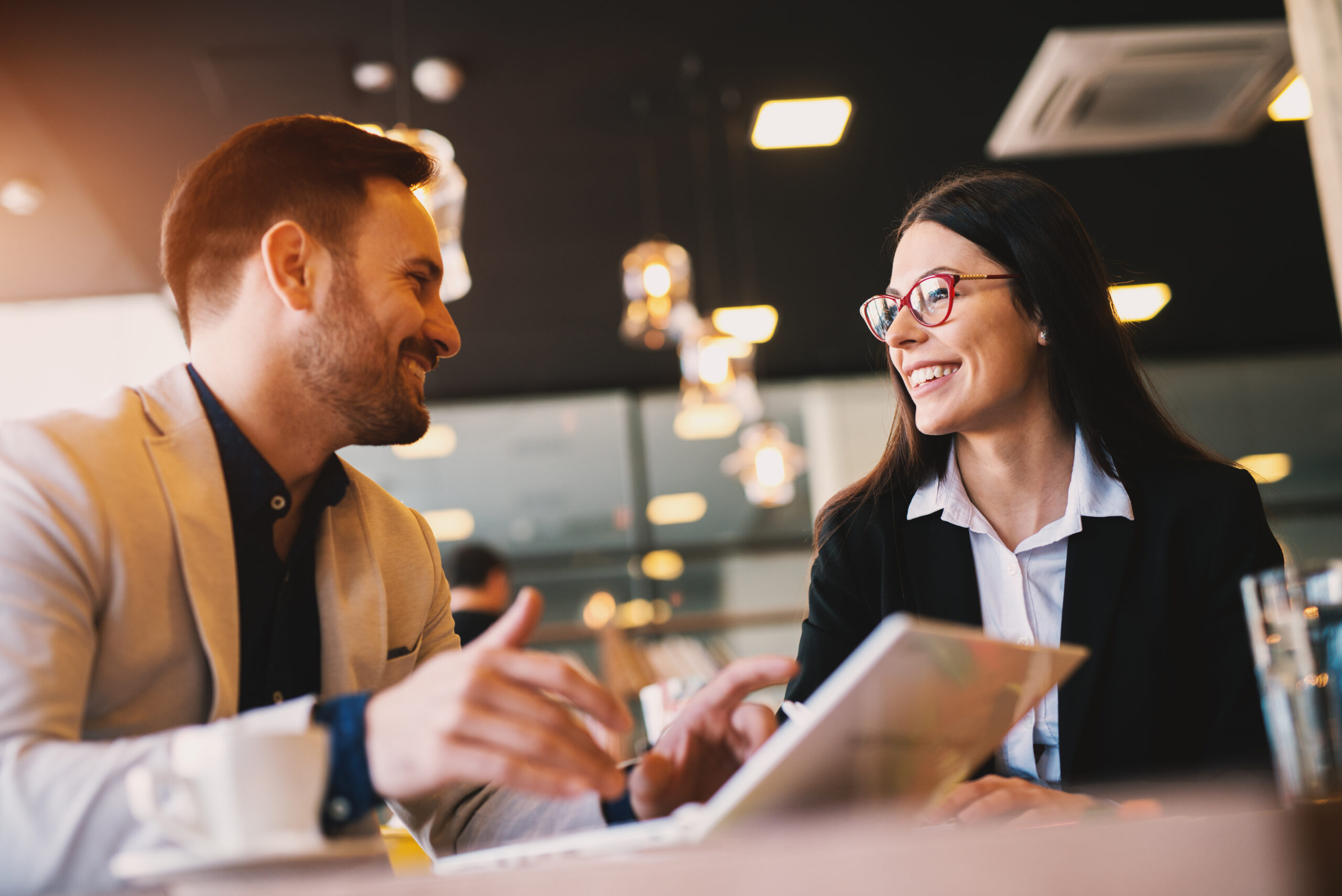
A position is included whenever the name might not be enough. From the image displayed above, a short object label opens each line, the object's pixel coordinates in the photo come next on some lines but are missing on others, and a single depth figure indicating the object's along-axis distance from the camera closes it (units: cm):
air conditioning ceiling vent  313
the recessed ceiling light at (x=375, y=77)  367
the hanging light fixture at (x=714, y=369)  404
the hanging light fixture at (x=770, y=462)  505
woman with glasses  145
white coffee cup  60
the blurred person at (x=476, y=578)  455
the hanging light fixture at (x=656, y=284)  378
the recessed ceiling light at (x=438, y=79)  368
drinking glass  70
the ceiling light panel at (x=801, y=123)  412
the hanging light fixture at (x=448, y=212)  264
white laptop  65
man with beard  75
